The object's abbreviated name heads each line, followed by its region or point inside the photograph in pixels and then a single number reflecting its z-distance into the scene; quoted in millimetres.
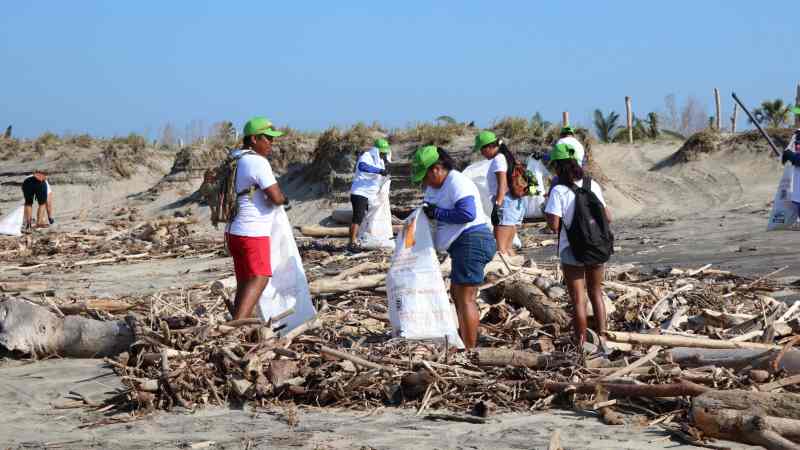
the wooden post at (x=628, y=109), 57931
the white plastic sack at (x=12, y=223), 39219
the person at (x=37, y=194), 46625
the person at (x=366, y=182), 28406
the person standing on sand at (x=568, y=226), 13578
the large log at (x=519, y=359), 12227
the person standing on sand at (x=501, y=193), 20578
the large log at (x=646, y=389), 10602
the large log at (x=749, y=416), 9406
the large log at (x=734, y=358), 11609
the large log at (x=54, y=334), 14680
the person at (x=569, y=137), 21094
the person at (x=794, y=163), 22000
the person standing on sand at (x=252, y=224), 14336
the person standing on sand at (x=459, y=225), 13547
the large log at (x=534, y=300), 15680
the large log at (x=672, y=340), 13156
